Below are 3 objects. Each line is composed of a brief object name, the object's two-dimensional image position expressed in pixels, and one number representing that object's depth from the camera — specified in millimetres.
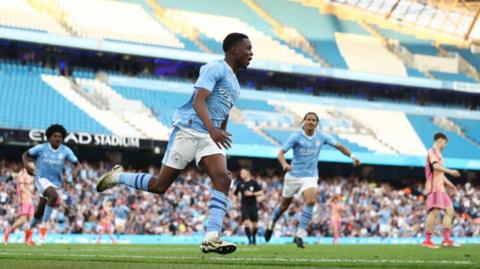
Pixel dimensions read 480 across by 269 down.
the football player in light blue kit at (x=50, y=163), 15852
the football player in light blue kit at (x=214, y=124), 9102
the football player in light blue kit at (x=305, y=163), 16734
